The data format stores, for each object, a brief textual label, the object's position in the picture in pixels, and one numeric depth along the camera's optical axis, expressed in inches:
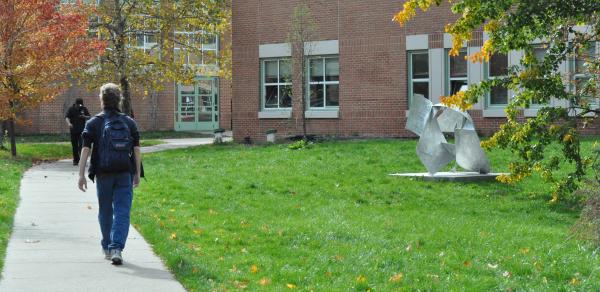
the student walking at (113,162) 359.9
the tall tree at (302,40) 1133.1
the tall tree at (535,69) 396.2
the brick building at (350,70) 1096.8
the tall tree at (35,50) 916.0
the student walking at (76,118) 884.0
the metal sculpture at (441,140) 689.6
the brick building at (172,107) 1791.3
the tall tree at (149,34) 1239.5
